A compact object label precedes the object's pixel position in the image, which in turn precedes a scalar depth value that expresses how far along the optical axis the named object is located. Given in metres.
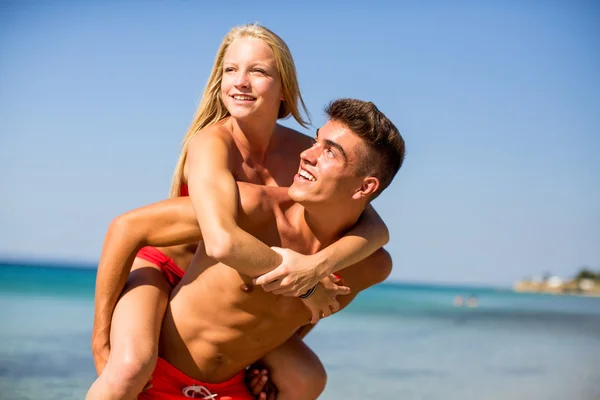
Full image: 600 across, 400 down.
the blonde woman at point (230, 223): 3.88
